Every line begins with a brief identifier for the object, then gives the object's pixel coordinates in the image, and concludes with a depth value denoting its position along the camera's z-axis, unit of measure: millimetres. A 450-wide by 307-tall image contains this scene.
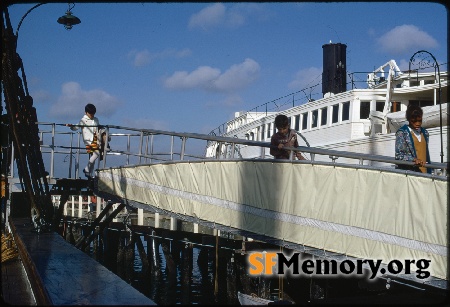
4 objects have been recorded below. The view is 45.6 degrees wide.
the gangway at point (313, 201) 6363
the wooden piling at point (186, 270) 17031
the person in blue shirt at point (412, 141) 6898
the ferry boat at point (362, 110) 19788
